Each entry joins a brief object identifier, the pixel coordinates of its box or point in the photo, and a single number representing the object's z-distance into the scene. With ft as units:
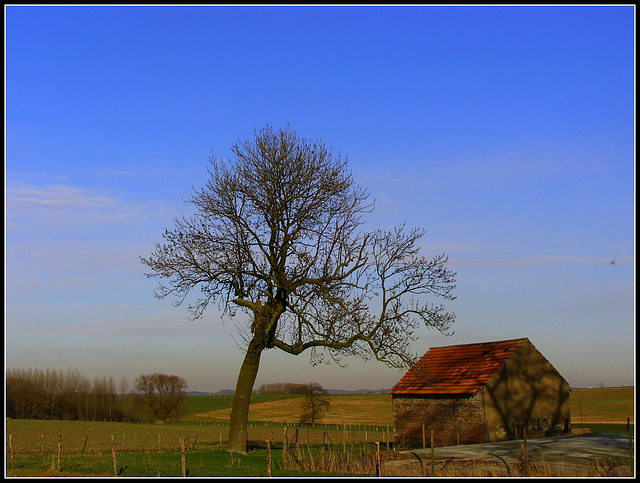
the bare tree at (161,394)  305.49
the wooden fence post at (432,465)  60.31
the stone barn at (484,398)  103.35
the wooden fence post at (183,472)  62.86
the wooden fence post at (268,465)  59.22
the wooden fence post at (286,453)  71.42
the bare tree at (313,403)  247.09
